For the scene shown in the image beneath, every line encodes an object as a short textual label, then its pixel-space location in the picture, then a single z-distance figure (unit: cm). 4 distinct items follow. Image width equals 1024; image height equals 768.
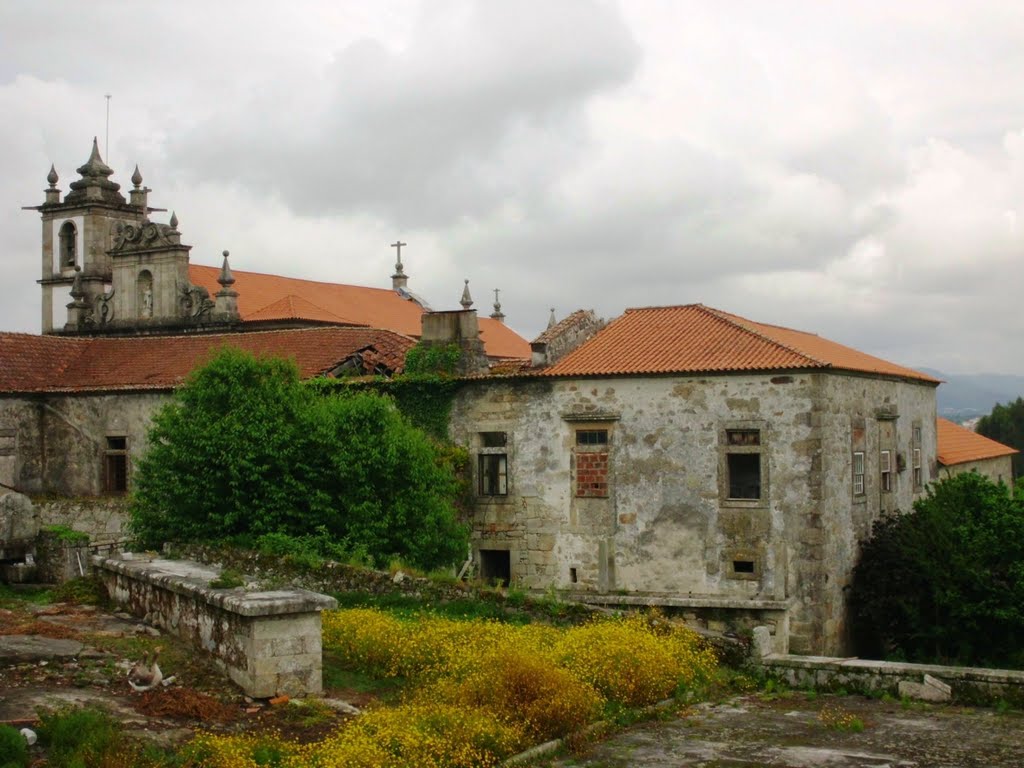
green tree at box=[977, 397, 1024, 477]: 7619
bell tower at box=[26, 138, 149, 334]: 5025
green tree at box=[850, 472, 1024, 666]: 2347
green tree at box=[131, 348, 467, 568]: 2275
